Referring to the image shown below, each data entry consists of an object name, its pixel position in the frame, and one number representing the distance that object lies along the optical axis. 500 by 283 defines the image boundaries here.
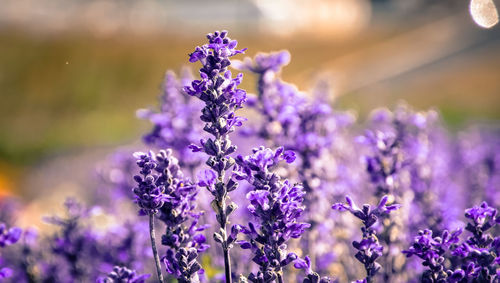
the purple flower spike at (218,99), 2.26
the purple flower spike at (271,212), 2.13
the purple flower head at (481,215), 2.23
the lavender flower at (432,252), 2.17
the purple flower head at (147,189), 2.17
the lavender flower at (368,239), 2.24
